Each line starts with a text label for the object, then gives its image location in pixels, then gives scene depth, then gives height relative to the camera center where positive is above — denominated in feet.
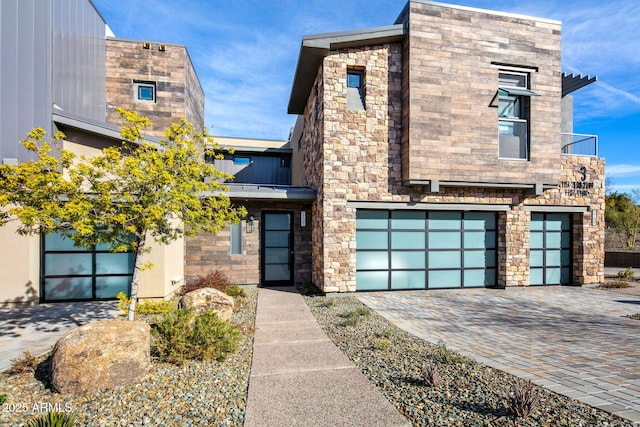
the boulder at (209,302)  21.02 -6.42
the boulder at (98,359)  12.07 -6.10
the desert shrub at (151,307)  22.98 -7.42
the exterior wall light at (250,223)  34.30 -1.48
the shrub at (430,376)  12.31 -6.63
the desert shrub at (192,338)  14.92 -6.57
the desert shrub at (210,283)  28.78 -6.99
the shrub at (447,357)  14.57 -7.05
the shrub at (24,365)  13.82 -7.18
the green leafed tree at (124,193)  14.70 +0.82
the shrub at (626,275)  41.80 -8.47
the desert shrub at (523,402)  10.09 -6.34
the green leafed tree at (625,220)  61.93 -1.58
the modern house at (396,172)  27.61 +4.08
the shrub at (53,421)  9.37 -6.58
